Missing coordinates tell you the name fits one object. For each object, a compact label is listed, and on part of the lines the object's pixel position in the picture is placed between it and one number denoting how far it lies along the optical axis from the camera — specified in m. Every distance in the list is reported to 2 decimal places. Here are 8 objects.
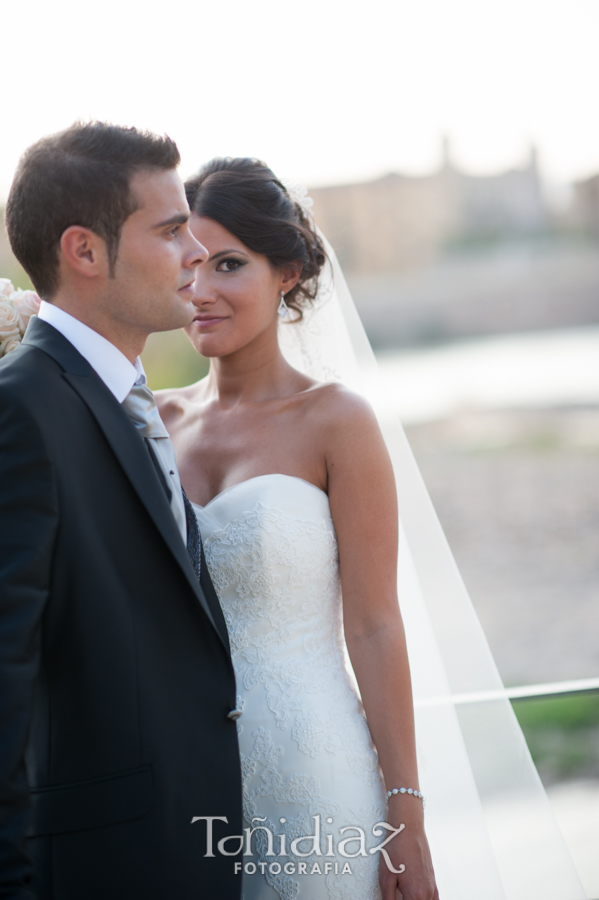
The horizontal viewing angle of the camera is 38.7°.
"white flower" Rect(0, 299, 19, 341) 1.87
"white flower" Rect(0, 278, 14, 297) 1.93
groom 1.38
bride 1.98
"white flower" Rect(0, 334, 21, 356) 1.87
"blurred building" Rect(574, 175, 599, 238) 40.97
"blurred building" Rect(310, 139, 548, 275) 38.53
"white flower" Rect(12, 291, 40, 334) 1.92
